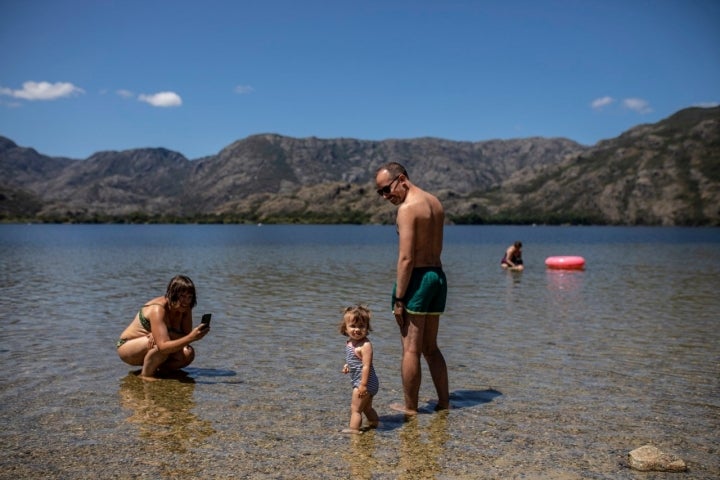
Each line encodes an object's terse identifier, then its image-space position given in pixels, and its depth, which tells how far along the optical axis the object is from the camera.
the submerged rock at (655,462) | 7.06
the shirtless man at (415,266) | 8.61
